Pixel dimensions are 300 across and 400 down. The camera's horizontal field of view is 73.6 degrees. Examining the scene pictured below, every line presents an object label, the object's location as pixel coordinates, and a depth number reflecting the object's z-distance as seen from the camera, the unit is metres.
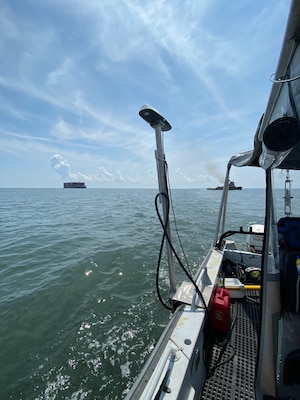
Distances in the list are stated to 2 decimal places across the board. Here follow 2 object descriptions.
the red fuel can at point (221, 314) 2.69
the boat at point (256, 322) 1.27
